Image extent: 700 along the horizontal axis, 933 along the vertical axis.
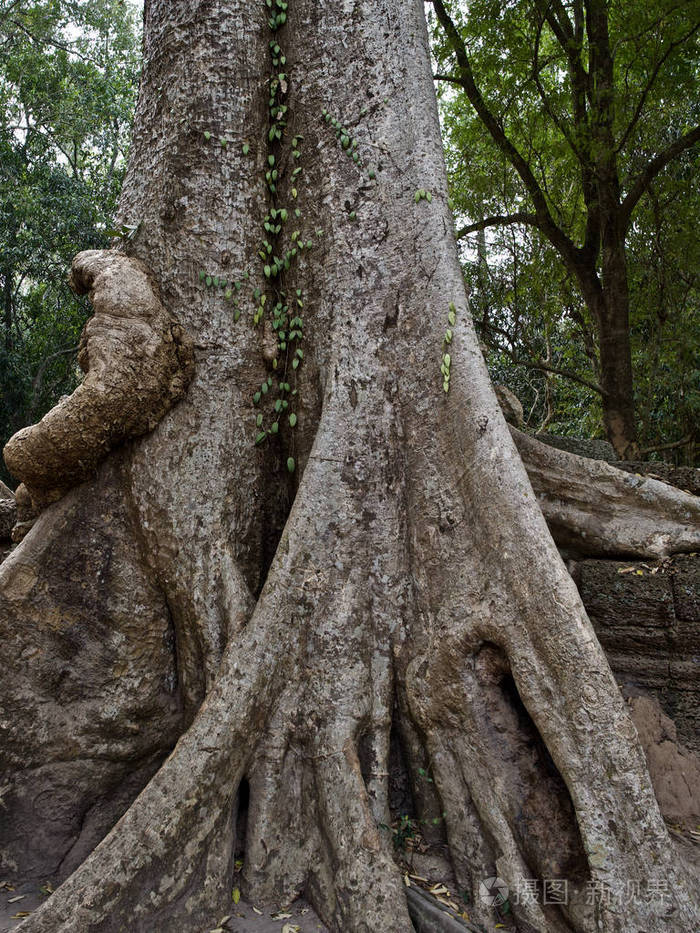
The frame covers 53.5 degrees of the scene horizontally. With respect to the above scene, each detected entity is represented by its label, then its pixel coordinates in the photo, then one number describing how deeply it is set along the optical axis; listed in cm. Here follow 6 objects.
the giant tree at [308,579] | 227
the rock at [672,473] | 373
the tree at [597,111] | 688
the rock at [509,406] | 429
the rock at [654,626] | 308
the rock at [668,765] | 290
